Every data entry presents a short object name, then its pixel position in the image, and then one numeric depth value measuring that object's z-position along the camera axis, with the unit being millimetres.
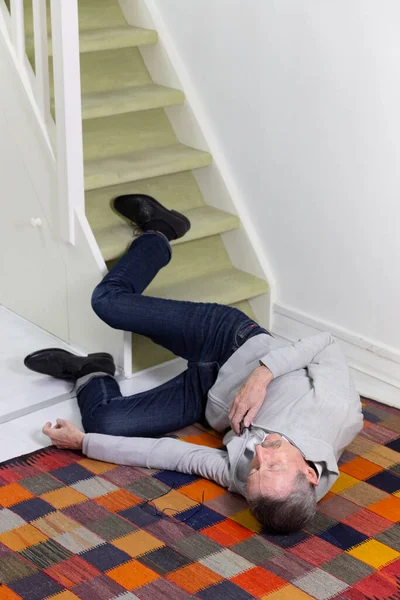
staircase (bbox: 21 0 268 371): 3443
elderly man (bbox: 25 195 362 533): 2354
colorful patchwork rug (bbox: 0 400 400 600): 2180
